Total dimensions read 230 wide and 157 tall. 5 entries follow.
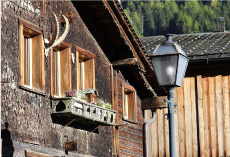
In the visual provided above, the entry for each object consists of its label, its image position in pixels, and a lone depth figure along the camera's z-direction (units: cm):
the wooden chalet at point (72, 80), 1286
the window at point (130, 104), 1970
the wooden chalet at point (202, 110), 2242
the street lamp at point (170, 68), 1038
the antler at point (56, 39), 1413
